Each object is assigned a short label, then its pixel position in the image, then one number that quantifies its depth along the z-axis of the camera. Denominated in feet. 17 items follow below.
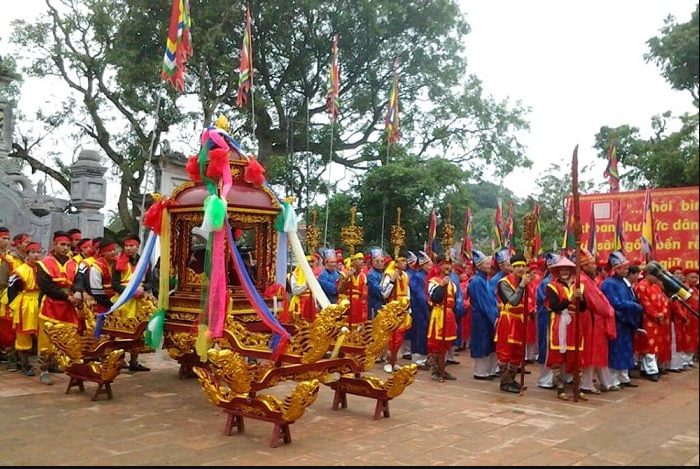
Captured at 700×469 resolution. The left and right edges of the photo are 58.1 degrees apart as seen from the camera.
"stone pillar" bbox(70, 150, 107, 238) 37.17
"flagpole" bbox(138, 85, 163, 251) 42.12
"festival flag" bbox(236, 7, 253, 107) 48.75
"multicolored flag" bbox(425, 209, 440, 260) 33.91
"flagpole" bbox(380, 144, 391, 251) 53.24
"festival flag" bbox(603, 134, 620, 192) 39.83
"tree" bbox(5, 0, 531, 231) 60.18
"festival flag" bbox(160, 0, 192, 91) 42.57
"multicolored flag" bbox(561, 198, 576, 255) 22.93
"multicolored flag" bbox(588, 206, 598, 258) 31.58
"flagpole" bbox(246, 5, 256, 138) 49.39
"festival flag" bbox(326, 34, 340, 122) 54.19
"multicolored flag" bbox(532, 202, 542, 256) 38.43
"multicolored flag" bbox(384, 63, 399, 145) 58.39
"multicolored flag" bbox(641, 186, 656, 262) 20.35
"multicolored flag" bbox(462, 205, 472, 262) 44.31
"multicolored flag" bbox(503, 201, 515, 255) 43.12
